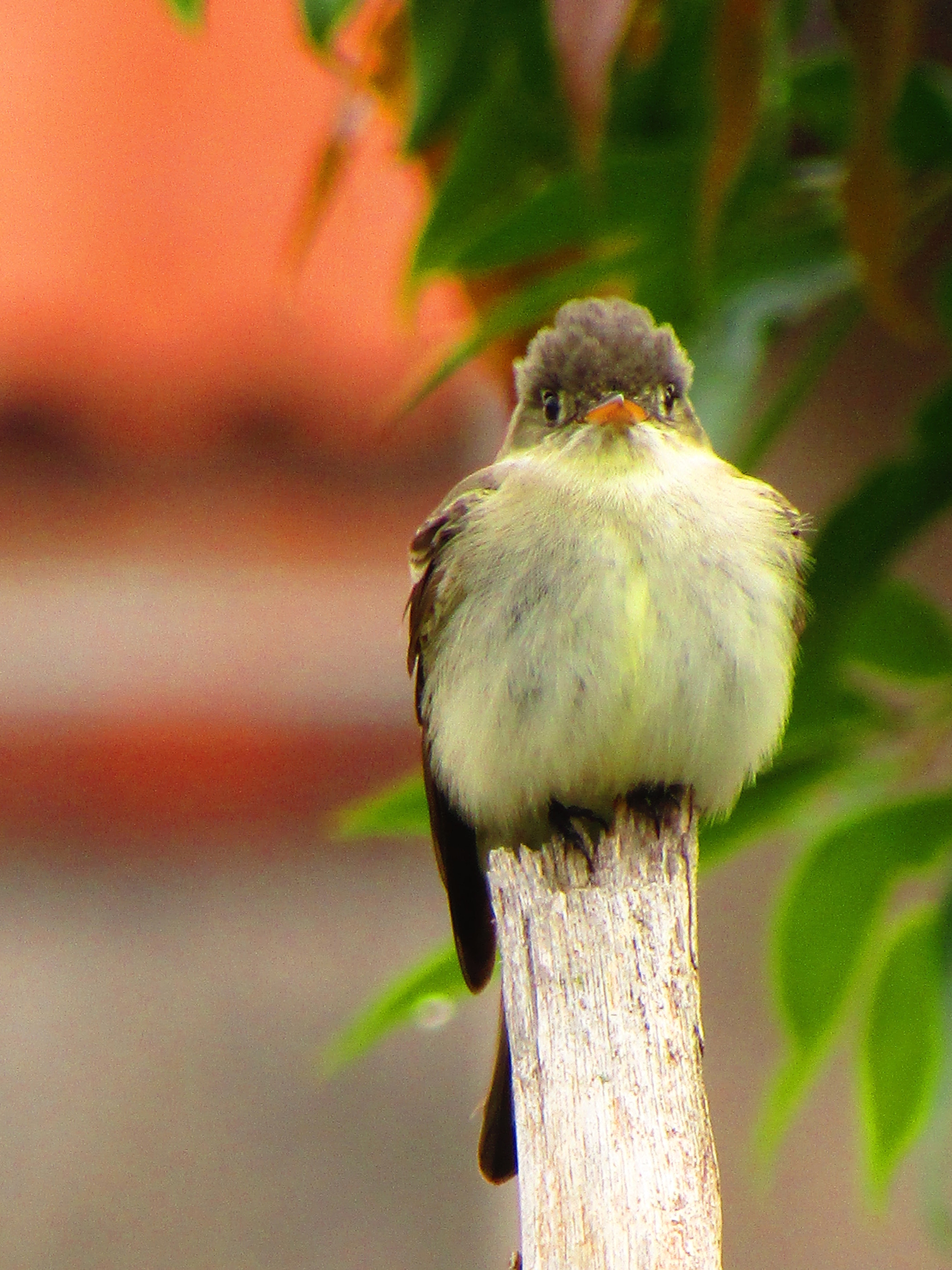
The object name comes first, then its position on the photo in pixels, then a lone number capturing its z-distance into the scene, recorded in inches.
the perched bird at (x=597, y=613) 146.9
